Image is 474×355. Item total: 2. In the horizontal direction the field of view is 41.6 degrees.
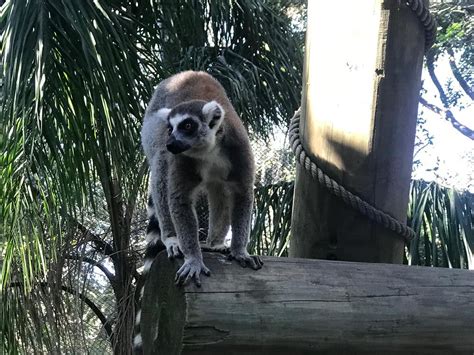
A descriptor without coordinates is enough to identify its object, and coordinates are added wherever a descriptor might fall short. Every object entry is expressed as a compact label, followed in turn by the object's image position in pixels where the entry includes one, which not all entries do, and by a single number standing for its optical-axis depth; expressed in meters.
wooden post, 1.95
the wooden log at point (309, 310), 1.46
